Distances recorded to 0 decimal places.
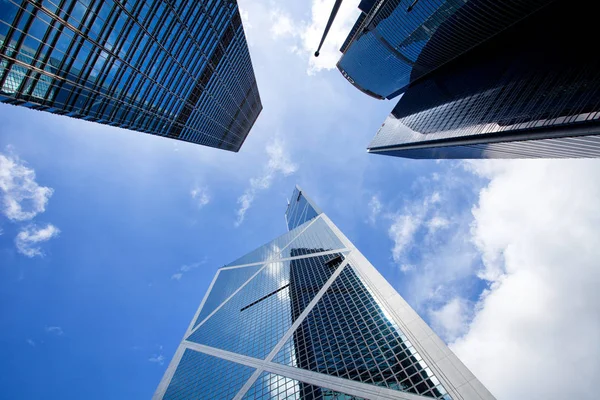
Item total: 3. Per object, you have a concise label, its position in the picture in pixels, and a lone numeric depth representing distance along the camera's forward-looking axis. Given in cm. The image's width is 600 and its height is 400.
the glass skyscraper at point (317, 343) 3028
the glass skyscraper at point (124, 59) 2417
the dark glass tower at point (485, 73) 5219
